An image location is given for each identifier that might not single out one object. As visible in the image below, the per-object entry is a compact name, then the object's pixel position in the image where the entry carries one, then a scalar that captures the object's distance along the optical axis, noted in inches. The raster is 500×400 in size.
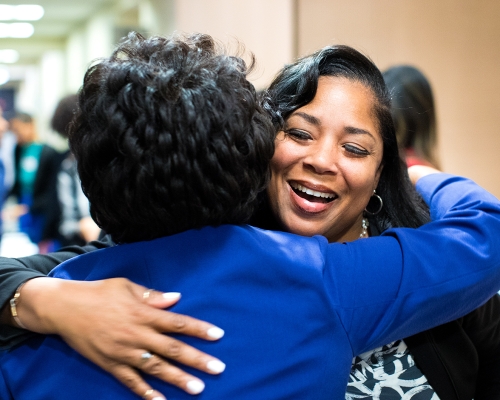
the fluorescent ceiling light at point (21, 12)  381.1
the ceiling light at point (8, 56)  553.8
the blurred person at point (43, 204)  178.7
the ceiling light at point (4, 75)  644.1
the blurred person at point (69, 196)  148.2
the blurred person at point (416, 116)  99.6
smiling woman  52.4
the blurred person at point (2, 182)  172.6
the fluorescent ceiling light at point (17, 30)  438.3
